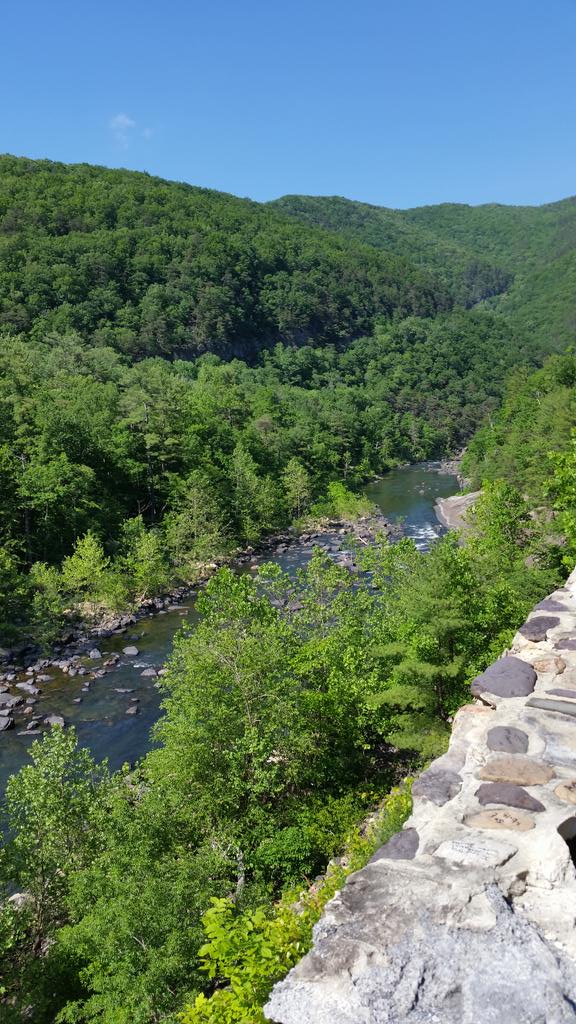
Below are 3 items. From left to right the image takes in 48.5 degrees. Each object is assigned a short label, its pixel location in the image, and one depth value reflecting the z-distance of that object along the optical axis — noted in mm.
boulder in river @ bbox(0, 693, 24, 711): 27250
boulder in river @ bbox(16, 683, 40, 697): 28586
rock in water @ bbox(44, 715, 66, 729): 25584
